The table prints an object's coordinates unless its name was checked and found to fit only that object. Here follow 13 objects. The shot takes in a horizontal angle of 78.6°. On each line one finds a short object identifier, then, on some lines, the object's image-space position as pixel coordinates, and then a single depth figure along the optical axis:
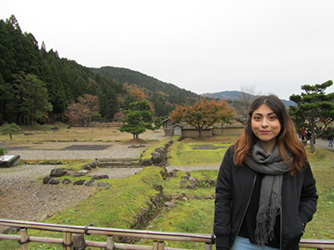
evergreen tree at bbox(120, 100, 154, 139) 22.86
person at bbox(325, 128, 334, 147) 12.99
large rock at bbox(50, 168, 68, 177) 9.30
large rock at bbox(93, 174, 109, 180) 9.19
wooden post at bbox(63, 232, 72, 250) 2.19
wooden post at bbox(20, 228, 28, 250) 2.27
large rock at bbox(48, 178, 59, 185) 8.53
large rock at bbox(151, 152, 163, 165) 12.92
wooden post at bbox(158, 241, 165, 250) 1.92
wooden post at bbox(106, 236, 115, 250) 2.07
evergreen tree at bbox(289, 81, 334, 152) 12.34
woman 1.50
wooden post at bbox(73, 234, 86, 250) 2.21
